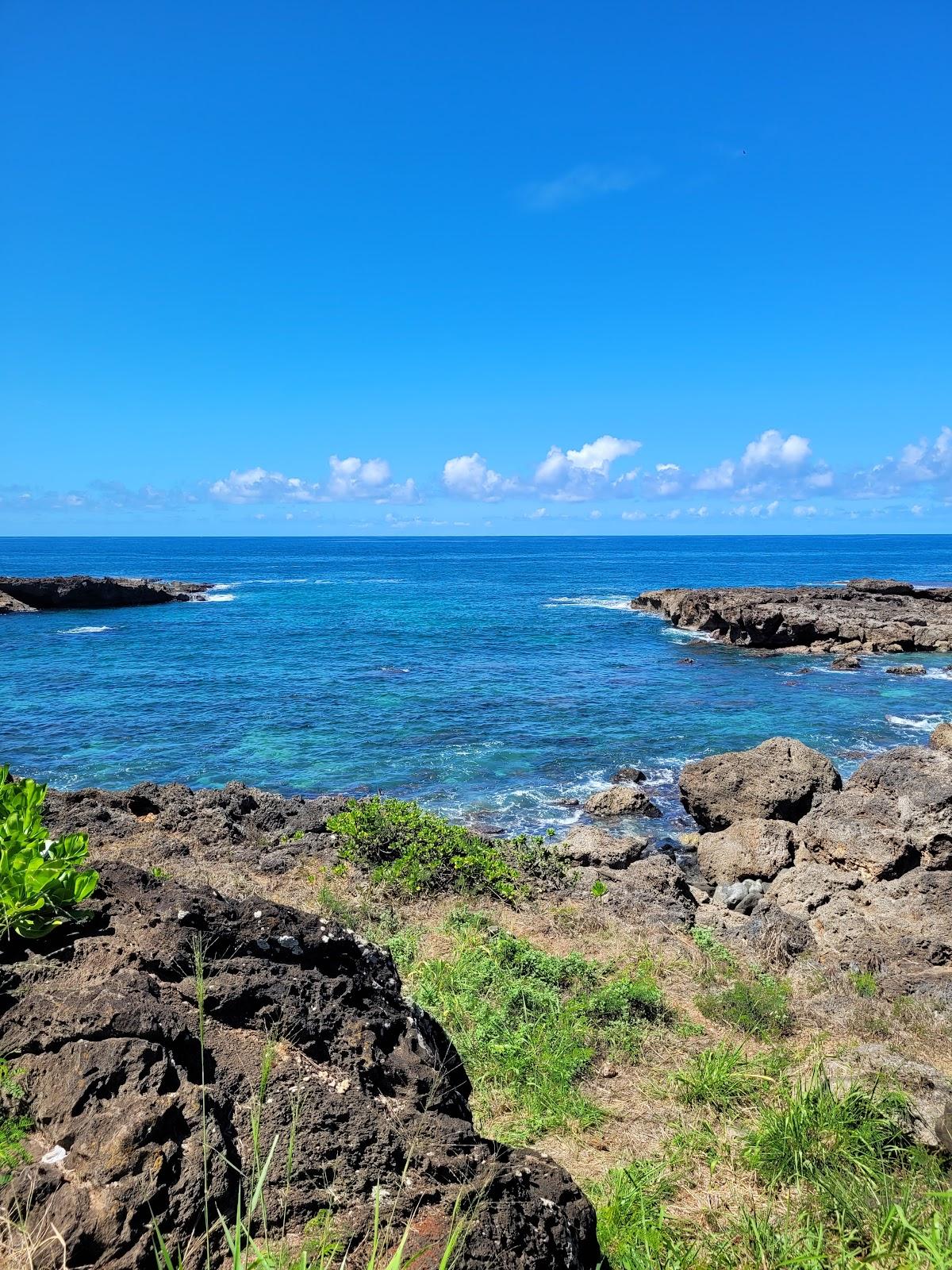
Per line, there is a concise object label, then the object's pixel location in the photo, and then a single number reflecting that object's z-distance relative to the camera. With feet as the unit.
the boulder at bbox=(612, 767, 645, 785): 69.46
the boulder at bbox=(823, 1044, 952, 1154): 17.76
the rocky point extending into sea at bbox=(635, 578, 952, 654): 140.87
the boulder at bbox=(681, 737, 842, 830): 55.98
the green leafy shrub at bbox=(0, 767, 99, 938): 14.01
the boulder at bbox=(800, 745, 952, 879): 45.32
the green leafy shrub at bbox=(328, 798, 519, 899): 38.04
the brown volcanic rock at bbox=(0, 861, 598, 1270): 10.50
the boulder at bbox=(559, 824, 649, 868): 48.70
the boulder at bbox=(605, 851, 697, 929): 36.94
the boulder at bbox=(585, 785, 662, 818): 60.95
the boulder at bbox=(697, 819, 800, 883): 48.26
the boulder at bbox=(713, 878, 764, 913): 43.27
